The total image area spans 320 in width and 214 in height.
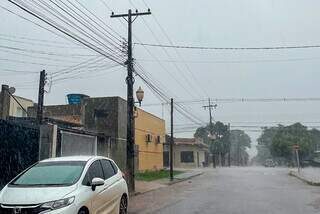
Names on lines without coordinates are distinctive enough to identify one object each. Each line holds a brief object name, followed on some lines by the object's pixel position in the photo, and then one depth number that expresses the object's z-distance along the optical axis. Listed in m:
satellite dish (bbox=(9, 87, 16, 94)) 30.92
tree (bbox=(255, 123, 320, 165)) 95.69
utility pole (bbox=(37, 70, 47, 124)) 22.62
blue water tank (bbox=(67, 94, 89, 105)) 38.22
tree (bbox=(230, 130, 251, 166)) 136.38
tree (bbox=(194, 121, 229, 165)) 100.66
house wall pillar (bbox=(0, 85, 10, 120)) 29.34
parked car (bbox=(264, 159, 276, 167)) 98.16
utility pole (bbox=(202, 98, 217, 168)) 79.45
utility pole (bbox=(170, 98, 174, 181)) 34.44
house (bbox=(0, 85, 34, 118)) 29.34
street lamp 24.92
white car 9.52
